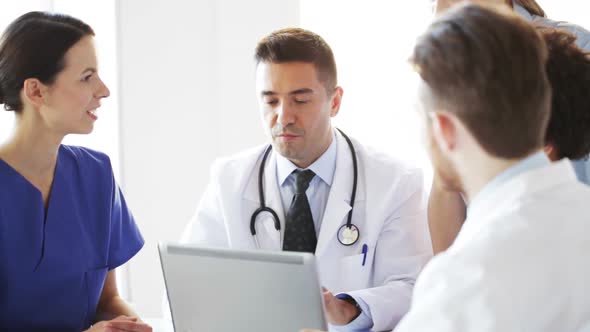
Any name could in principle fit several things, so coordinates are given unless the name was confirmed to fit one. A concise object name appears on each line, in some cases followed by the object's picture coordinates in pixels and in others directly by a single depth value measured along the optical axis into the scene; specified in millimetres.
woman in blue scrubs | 1959
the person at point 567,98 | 1461
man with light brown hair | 974
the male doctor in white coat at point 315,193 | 2043
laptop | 1396
